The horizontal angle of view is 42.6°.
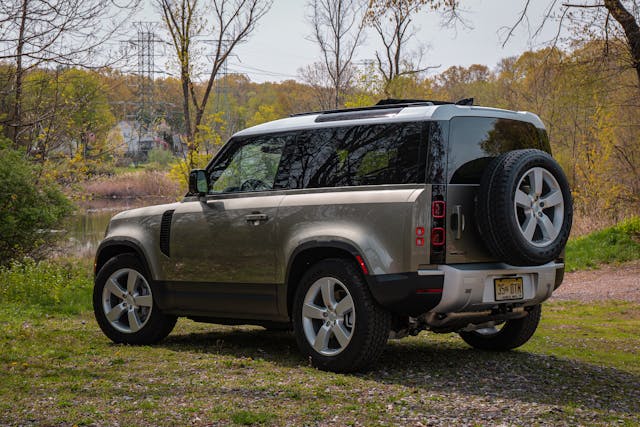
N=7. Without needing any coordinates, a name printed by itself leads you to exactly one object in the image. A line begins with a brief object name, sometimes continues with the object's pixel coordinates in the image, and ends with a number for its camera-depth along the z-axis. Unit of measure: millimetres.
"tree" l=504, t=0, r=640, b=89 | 14539
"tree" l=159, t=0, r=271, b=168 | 26484
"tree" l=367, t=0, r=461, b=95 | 34781
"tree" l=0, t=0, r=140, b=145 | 9891
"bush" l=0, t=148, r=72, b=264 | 15258
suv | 5949
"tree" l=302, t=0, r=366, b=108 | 38906
